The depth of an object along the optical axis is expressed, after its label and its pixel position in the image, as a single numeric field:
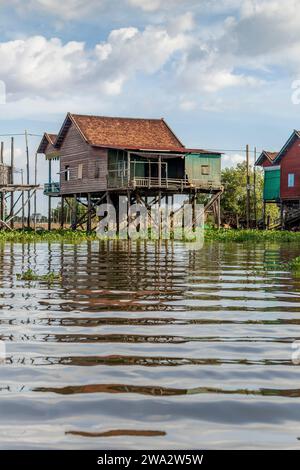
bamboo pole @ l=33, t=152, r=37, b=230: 45.93
